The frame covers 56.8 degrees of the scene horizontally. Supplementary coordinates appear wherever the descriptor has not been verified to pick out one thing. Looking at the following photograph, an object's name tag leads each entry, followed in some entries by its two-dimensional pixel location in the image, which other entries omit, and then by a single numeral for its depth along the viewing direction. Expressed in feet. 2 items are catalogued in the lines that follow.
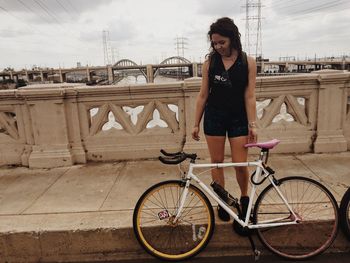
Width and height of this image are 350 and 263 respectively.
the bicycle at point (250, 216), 9.25
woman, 9.22
